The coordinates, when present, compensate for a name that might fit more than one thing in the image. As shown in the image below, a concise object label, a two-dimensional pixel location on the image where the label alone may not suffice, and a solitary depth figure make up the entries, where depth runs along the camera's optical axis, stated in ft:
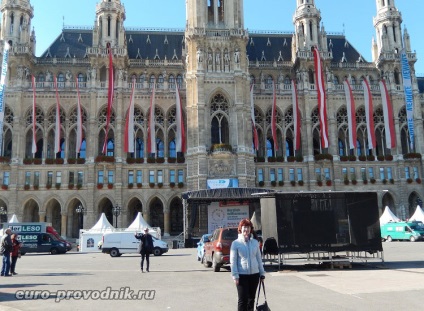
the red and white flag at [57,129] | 174.50
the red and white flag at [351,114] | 182.04
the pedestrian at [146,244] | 65.77
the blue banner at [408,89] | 189.30
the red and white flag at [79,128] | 173.67
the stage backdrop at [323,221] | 67.00
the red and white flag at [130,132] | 174.78
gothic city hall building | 179.83
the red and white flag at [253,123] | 182.51
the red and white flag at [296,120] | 183.42
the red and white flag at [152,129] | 176.71
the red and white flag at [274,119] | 182.60
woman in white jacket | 26.96
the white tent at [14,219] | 155.02
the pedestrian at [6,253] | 62.75
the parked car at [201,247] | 86.46
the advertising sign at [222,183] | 171.32
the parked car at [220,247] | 65.31
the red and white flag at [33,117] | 173.47
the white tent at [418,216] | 161.79
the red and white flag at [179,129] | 177.88
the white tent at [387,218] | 162.20
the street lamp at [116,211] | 169.89
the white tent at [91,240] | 143.74
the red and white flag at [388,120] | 185.16
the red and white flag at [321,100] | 178.66
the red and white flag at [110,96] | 174.40
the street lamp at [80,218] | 190.90
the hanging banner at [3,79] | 170.38
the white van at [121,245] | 108.88
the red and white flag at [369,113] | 183.59
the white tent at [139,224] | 144.44
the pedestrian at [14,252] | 64.95
